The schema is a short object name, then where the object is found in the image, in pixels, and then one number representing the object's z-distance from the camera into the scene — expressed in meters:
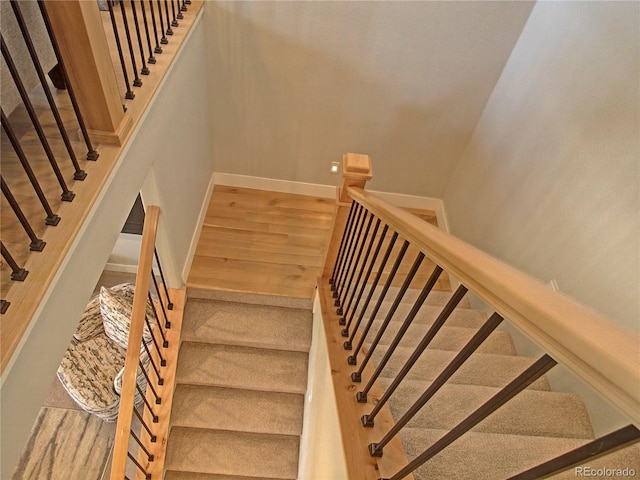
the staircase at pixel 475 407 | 1.34
